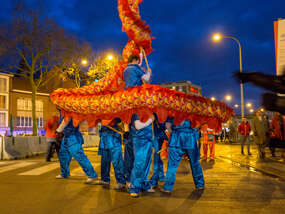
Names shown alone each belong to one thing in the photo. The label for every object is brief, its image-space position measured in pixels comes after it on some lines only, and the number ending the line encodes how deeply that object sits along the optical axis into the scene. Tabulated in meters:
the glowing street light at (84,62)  23.25
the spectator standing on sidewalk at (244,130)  13.67
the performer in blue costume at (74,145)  6.47
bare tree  23.41
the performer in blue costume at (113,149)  5.86
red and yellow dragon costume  4.99
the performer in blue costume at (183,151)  5.35
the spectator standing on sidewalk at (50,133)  10.97
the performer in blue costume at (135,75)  5.29
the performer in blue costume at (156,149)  5.86
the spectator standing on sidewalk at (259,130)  11.57
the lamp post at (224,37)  20.89
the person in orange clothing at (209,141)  11.30
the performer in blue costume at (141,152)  5.07
